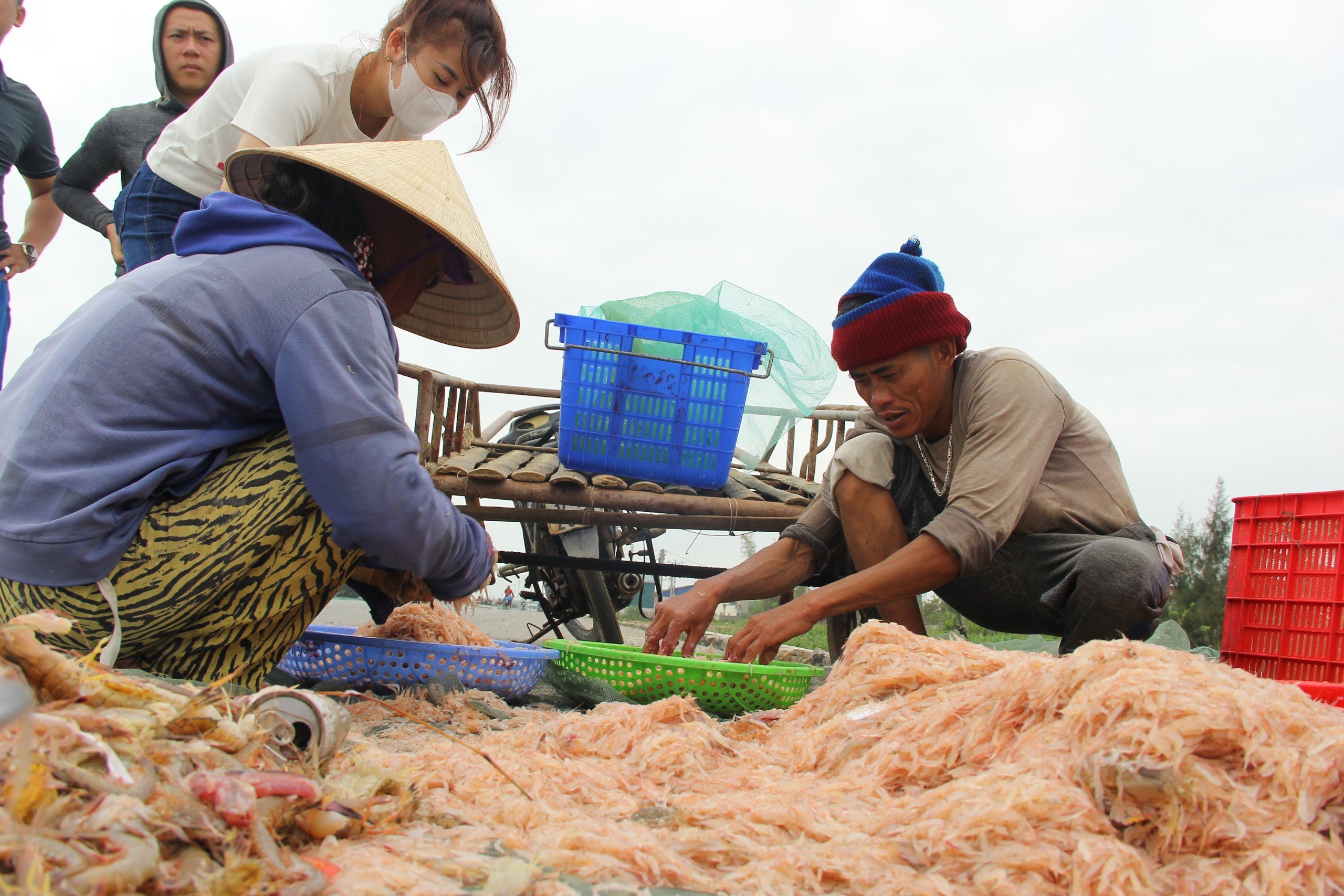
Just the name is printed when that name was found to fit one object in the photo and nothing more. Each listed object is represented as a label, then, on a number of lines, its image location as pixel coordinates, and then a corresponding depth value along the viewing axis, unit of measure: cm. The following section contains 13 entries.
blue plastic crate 367
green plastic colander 244
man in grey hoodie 324
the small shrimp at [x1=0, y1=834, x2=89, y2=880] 73
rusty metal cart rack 356
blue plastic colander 252
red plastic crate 283
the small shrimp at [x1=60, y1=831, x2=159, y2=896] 73
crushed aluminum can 119
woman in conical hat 166
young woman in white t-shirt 241
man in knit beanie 254
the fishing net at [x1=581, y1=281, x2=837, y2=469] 407
